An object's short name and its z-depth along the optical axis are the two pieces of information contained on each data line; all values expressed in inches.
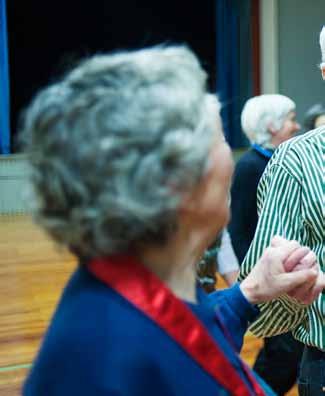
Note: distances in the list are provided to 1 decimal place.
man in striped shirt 65.6
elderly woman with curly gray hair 45.8
